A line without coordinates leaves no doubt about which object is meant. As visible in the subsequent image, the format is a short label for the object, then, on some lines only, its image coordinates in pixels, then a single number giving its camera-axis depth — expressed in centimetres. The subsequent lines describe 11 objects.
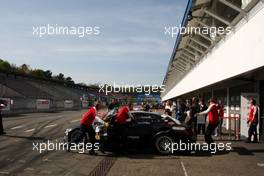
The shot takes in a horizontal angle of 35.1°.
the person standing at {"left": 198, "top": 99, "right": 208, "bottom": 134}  1769
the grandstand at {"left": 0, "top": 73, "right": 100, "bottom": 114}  4519
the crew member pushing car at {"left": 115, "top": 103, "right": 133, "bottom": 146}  1270
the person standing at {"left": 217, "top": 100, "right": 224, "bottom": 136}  1762
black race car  1250
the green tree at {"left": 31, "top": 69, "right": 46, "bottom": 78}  12659
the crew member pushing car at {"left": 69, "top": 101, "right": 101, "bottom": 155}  1248
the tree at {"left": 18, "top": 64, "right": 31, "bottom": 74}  12695
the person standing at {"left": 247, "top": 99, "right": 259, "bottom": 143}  1478
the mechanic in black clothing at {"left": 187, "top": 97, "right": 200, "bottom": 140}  1739
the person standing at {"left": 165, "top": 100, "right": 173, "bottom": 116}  2236
